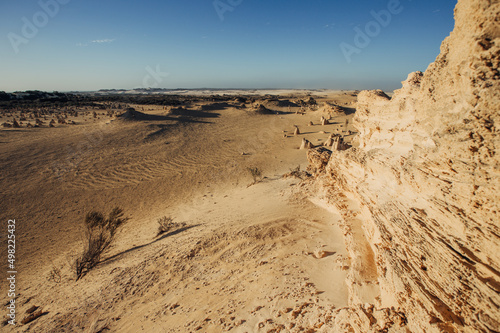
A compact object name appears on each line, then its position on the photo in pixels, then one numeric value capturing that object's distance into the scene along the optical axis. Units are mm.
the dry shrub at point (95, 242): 4961
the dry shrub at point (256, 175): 9391
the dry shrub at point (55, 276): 4758
